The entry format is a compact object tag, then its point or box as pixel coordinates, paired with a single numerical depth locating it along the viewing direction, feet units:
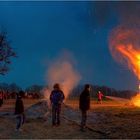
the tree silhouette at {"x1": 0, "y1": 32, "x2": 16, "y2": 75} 76.85
